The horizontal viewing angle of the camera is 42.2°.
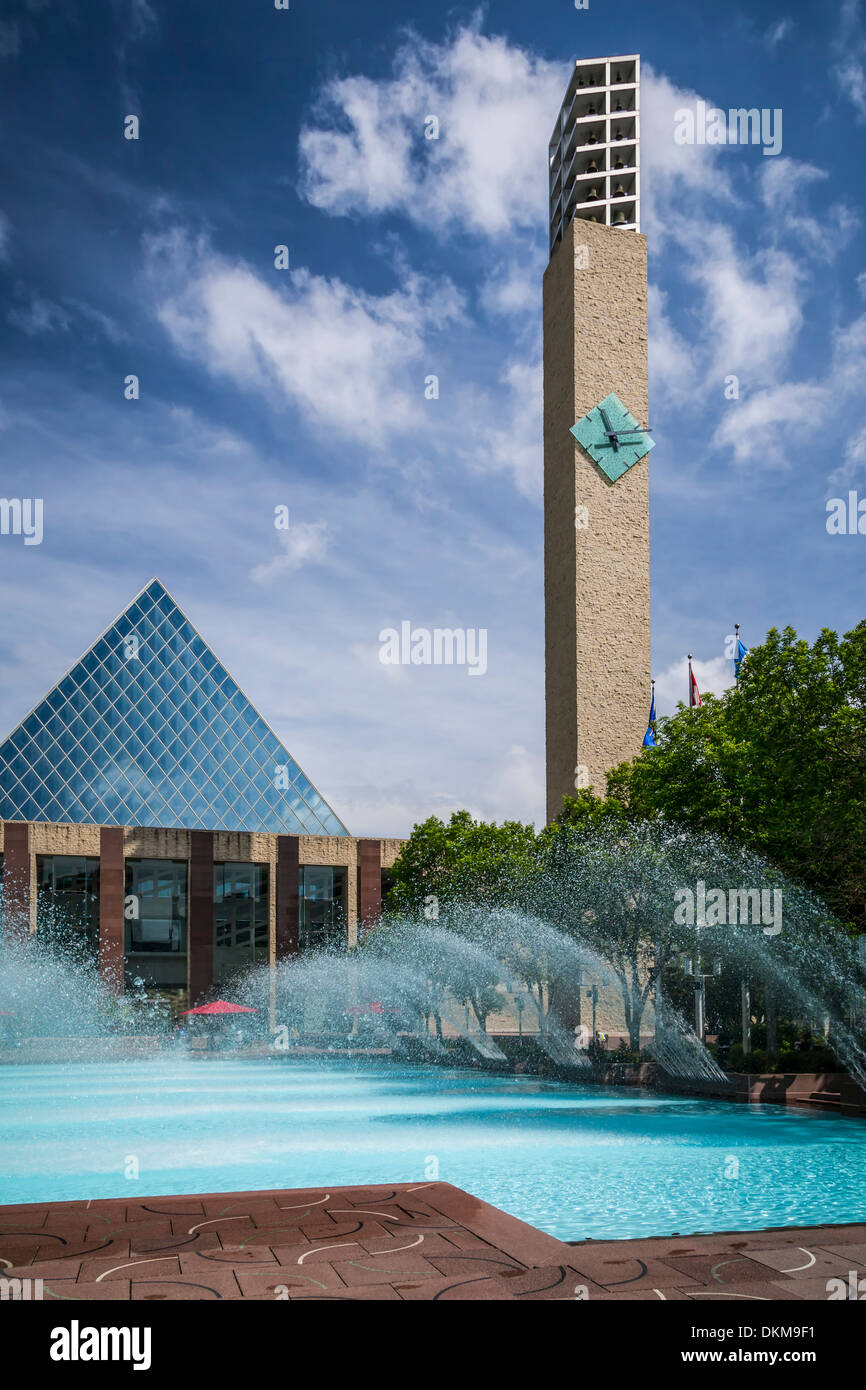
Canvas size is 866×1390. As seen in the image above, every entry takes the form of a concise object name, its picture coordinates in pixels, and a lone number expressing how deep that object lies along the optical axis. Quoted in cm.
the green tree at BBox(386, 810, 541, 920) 3884
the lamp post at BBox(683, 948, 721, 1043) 2832
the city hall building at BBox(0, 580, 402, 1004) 4984
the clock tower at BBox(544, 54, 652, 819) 5209
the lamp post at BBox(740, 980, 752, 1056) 2634
